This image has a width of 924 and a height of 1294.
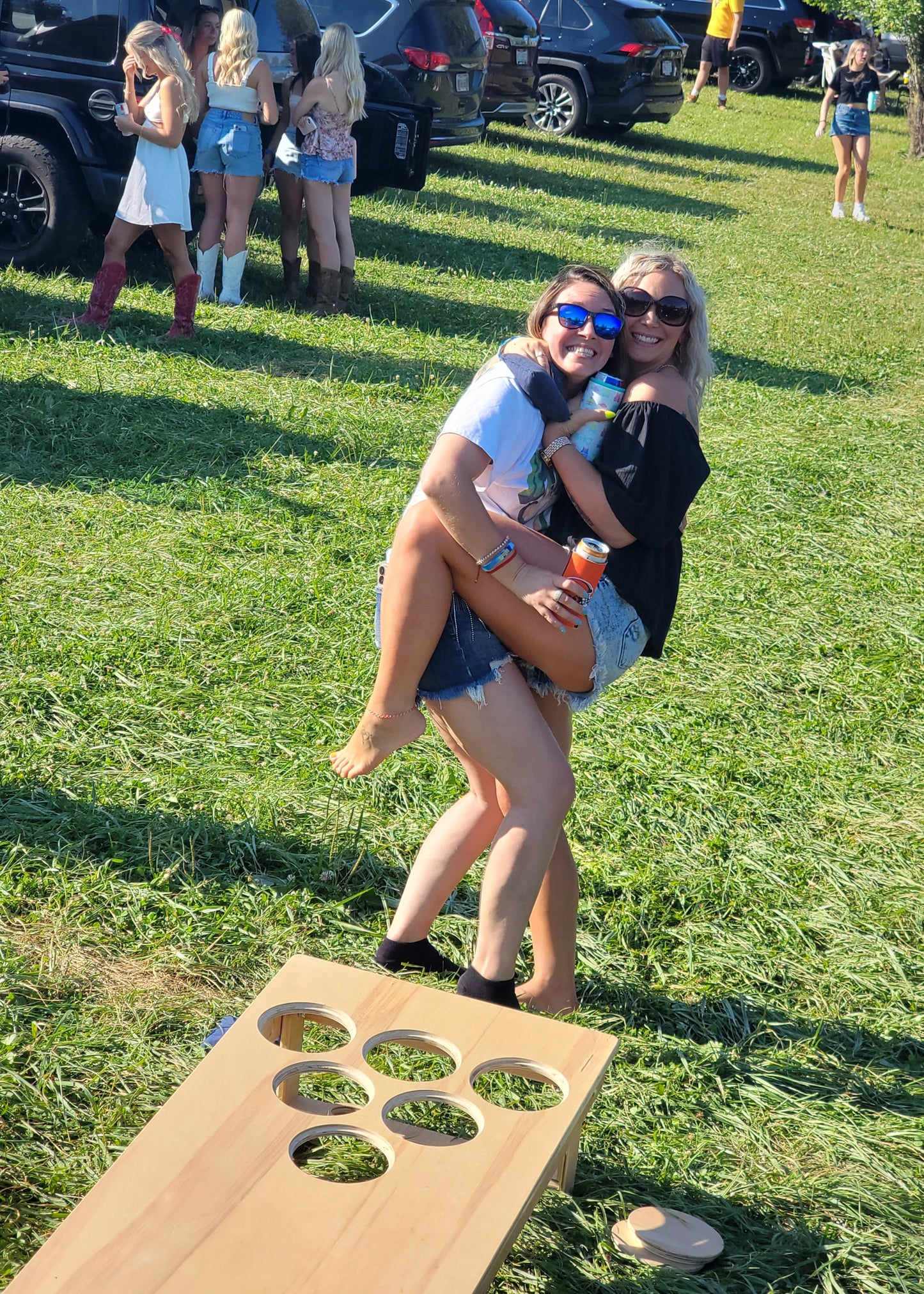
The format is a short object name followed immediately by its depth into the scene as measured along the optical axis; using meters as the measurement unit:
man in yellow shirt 22.11
